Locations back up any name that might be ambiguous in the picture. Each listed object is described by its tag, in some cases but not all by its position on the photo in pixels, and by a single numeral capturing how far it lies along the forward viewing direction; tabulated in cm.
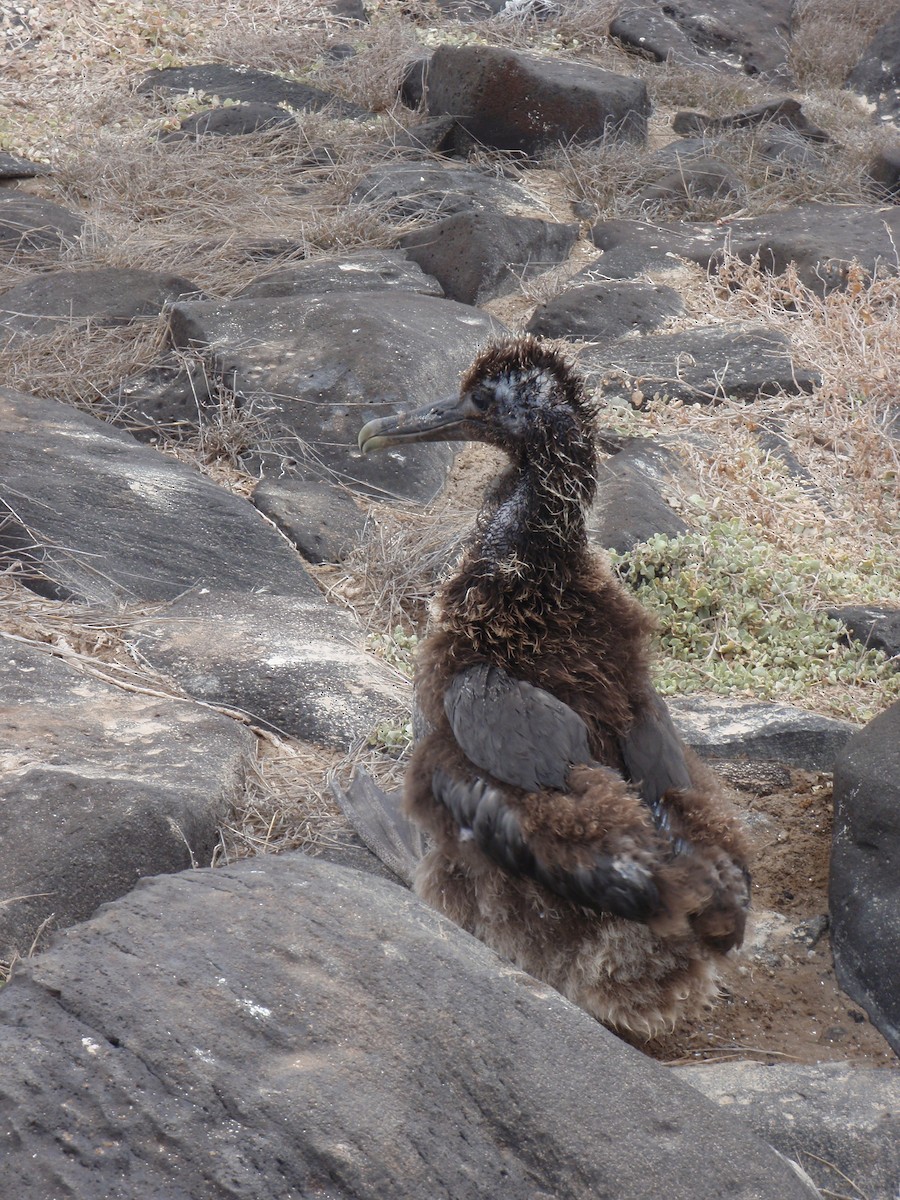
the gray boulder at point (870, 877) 720
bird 610
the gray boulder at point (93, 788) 682
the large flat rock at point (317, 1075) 411
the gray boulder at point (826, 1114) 548
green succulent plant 1063
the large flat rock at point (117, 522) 1035
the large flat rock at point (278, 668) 937
